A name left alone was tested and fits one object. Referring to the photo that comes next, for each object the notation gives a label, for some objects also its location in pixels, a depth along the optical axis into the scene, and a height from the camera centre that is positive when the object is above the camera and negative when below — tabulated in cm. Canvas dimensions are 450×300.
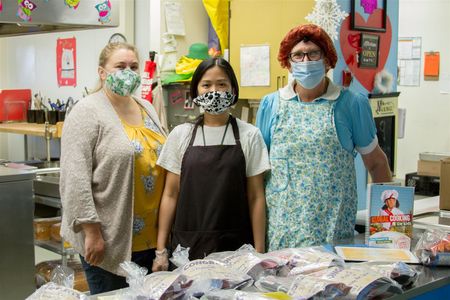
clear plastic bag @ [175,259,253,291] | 146 -46
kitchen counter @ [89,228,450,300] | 159 -54
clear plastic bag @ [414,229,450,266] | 185 -49
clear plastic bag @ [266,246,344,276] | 162 -48
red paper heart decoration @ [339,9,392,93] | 371 +26
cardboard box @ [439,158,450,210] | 255 -44
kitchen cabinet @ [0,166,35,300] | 304 -76
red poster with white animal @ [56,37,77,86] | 672 +25
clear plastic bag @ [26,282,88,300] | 135 -47
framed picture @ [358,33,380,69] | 380 +24
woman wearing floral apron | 228 -23
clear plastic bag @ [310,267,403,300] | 144 -47
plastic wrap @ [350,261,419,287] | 162 -49
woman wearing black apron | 226 -34
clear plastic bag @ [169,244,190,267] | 170 -48
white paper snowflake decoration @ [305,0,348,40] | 307 +37
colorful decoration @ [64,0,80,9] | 236 +32
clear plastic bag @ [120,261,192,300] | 141 -48
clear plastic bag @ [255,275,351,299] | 141 -48
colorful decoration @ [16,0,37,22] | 222 +28
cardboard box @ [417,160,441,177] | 454 -59
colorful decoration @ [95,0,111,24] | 249 +30
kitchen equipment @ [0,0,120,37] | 222 +27
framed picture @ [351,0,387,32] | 373 +46
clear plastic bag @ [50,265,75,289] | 151 -49
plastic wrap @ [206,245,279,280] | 160 -47
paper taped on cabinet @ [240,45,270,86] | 447 +16
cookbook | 203 -42
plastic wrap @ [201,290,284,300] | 138 -48
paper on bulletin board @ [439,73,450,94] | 573 +6
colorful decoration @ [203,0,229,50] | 484 +56
